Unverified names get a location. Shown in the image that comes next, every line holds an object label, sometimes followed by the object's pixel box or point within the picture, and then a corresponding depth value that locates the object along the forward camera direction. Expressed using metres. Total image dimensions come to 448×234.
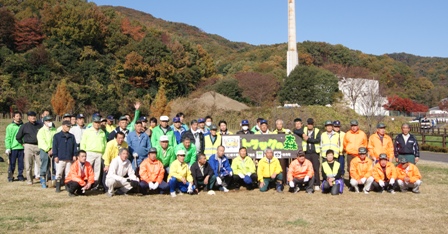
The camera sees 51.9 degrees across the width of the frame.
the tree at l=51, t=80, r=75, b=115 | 40.38
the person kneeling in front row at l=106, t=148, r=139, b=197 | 10.20
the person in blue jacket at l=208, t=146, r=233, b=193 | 11.22
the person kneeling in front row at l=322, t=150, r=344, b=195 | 10.79
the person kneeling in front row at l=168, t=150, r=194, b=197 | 10.48
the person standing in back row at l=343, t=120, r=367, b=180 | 11.50
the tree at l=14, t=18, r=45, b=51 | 54.50
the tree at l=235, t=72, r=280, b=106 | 57.66
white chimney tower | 60.44
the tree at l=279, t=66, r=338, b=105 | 52.16
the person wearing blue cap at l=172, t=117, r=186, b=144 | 11.62
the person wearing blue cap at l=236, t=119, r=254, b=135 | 12.37
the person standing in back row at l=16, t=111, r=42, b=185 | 11.66
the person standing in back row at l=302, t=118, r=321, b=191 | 11.46
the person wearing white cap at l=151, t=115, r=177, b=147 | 11.20
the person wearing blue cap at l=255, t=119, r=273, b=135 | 12.29
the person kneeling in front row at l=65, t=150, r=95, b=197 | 10.09
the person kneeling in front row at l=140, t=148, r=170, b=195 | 10.38
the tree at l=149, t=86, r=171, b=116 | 40.51
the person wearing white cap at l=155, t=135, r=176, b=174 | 10.88
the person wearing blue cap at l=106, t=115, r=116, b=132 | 12.09
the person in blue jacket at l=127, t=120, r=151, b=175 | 10.95
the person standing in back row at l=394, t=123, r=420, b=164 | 11.73
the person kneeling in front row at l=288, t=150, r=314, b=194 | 10.97
